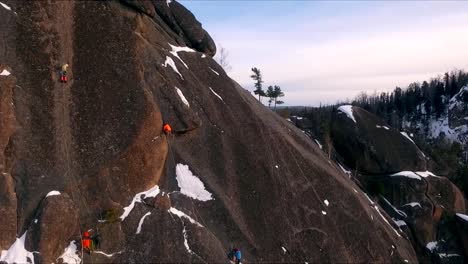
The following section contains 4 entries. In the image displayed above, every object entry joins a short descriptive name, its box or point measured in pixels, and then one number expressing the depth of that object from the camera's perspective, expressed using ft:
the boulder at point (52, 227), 68.90
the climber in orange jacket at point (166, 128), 83.35
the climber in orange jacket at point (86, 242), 72.02
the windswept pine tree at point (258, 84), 252.21
